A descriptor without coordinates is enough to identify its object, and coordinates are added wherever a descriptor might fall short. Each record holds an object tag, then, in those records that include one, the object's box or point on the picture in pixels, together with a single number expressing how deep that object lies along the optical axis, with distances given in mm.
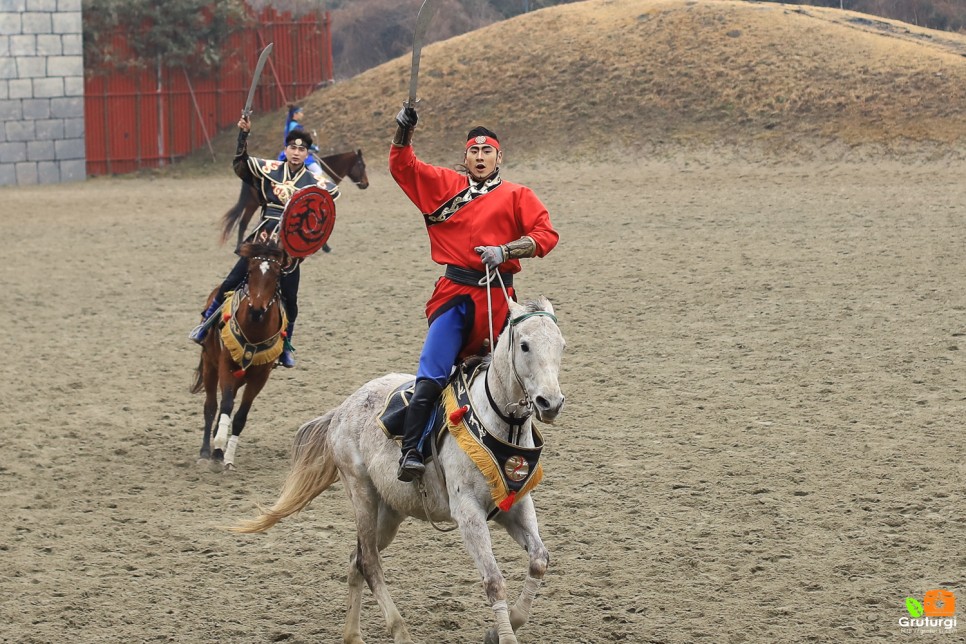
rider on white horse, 11242
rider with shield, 17984
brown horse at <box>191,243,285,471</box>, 16812
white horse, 9969
